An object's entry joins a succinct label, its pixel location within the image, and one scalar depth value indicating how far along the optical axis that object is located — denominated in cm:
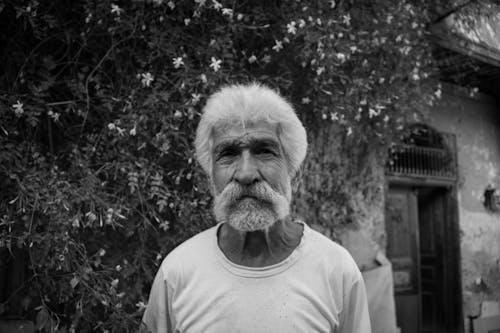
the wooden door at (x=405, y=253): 541
